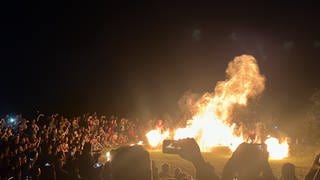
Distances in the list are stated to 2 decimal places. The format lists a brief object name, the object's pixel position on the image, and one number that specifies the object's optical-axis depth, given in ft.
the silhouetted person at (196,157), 10.39
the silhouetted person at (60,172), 27.66
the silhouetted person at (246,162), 10.26
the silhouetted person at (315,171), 11.70
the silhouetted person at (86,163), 20.91
